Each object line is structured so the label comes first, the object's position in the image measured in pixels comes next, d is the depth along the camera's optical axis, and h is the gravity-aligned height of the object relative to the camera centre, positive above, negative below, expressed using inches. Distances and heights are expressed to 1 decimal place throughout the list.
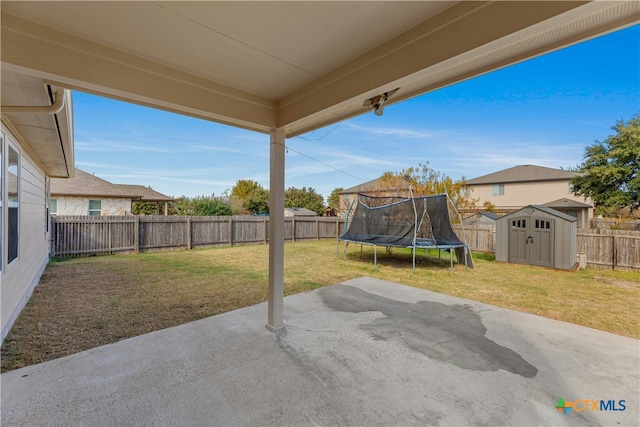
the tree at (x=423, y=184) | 438.9 +55.7
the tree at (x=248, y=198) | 822.7 +56.2
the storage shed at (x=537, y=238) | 261.3 -22.1
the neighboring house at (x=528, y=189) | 604.1 +74.4
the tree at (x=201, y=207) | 596.4 +13.2
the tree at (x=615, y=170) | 482.3 +89.3
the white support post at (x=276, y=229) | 115.7 -6.8
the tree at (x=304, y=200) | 1152.8 +65.2
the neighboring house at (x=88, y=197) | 429.7 +25.5
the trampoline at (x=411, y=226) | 287.8 -12.5
